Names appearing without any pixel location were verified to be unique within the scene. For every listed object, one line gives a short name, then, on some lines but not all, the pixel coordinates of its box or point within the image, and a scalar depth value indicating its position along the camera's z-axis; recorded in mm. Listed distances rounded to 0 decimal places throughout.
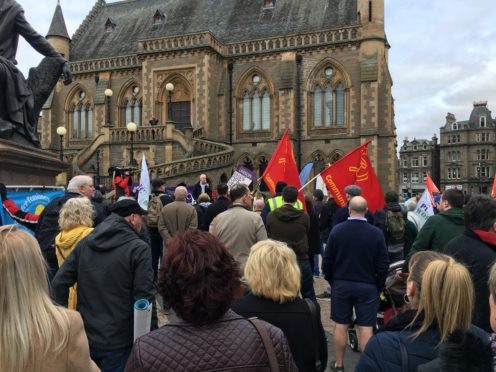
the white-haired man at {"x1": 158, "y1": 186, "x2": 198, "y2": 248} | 7625
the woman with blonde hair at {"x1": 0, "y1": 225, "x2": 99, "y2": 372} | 1778
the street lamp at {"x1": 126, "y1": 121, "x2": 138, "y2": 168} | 18902
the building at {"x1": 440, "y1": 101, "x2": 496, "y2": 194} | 81062
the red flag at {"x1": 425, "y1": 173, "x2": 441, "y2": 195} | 10406
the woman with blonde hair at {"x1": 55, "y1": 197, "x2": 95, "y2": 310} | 4152
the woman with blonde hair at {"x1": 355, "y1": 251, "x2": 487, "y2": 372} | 2299
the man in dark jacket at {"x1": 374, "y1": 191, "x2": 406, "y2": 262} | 7281
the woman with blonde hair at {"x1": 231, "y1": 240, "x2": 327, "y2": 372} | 2904
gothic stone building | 27094
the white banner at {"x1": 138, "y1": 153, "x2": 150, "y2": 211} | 9562
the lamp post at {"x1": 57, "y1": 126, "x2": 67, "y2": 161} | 19734
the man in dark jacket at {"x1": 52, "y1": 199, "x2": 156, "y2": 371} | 3475
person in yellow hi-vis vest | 7836
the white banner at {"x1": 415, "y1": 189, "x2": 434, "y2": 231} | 8581
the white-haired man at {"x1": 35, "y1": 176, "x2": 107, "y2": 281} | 4855
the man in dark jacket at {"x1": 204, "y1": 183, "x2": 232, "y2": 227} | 7828
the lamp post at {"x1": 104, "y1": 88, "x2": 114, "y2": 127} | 32812
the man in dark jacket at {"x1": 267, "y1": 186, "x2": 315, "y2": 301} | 6273
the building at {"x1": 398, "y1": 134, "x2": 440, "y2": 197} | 91125
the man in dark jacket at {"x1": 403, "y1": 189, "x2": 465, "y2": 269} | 5113
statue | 6918
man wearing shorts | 5051
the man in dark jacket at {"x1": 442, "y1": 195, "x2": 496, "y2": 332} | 3869
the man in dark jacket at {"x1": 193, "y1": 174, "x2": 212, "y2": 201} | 12250
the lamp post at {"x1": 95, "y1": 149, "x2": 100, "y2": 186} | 23969
